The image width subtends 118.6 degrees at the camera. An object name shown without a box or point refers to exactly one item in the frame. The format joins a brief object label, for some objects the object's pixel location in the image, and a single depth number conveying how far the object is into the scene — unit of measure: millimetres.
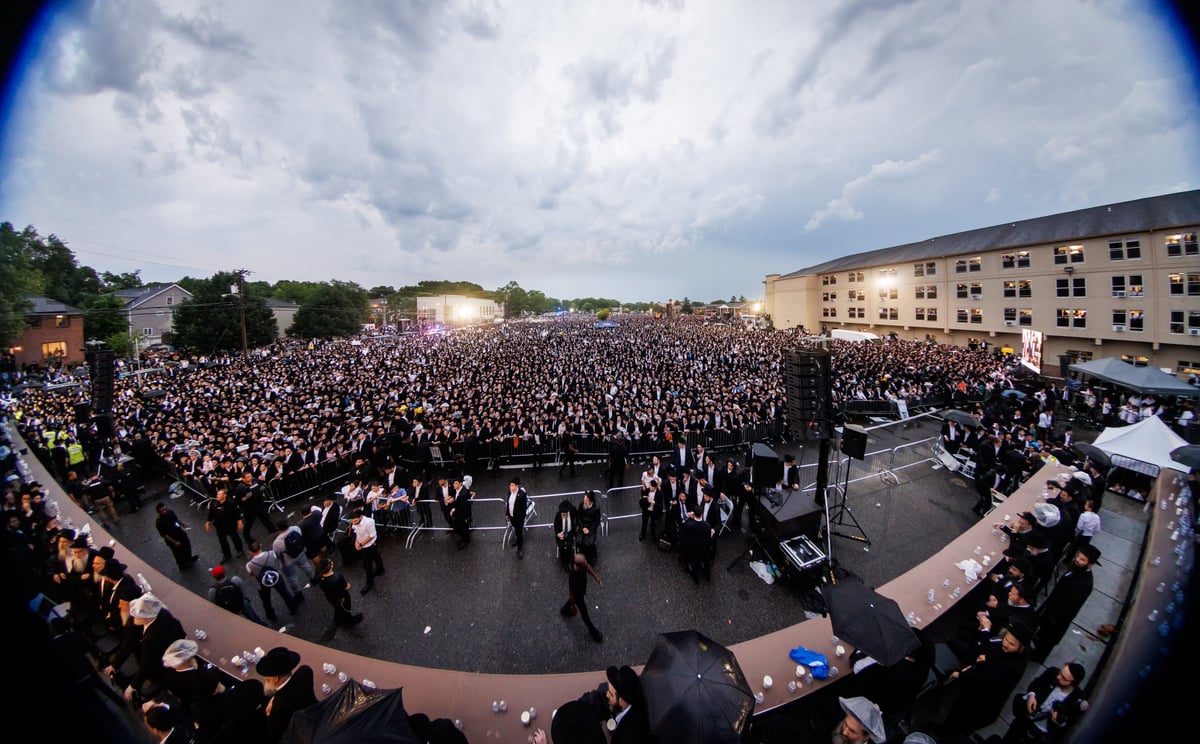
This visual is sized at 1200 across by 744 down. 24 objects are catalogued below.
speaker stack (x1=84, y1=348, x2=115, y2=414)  11469
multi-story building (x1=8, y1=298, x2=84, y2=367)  29141
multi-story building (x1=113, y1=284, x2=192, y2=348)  44250
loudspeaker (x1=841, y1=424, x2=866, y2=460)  6930
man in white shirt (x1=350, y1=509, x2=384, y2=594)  5934
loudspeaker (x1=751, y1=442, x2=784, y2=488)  6895
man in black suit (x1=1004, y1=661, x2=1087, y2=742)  2924
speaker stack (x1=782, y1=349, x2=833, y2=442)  6719
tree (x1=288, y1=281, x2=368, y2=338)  51375
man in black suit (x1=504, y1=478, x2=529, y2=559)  6852
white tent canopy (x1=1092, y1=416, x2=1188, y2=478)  7914
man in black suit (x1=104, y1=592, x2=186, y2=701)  3668
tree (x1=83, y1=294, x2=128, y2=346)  38688
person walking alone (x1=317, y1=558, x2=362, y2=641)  5066
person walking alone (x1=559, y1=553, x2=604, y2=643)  4922
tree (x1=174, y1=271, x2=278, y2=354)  35875
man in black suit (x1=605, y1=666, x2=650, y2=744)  3020
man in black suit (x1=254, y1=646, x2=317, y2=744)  3143
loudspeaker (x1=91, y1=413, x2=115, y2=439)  11758
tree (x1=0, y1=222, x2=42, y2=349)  20359
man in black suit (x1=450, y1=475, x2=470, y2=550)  7070
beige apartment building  20781
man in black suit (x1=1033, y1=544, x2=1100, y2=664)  4023
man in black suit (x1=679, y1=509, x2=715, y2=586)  5902
